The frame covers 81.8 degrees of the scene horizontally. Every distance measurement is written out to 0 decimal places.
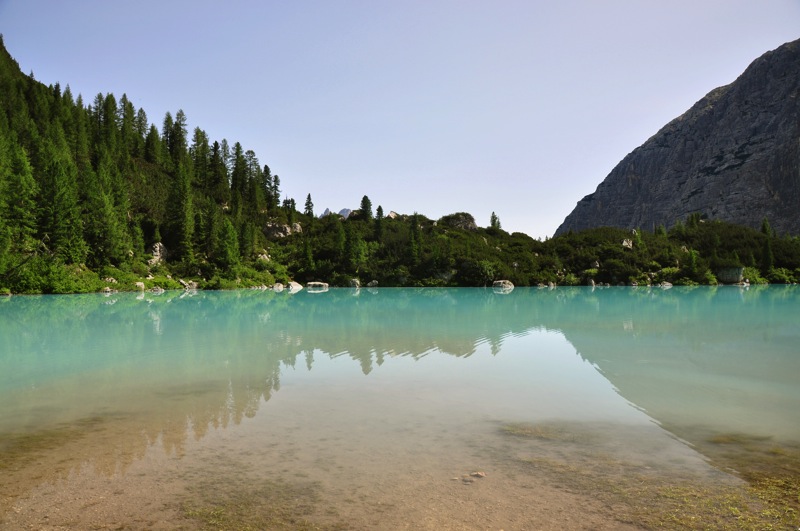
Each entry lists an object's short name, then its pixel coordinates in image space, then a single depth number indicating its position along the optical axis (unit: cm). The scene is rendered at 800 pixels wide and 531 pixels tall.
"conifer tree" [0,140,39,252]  5762
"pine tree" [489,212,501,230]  13900
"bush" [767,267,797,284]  10862
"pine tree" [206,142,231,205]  11994
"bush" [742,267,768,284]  10722
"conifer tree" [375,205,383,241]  11224
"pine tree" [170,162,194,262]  8631
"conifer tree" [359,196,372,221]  12766
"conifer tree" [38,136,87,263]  6238
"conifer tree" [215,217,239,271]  8612
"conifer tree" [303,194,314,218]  13229
